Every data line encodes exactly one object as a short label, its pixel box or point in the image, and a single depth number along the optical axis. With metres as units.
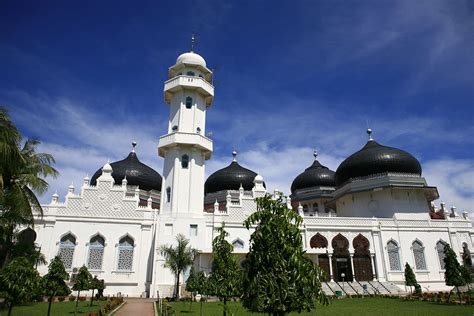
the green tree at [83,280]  16.47
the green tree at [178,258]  20.89
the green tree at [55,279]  12.87
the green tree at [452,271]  20.03
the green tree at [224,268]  10.60
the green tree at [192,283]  16.66
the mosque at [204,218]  23.64
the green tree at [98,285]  18.04
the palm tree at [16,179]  12.78
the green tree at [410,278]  24.23
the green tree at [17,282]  9.66
